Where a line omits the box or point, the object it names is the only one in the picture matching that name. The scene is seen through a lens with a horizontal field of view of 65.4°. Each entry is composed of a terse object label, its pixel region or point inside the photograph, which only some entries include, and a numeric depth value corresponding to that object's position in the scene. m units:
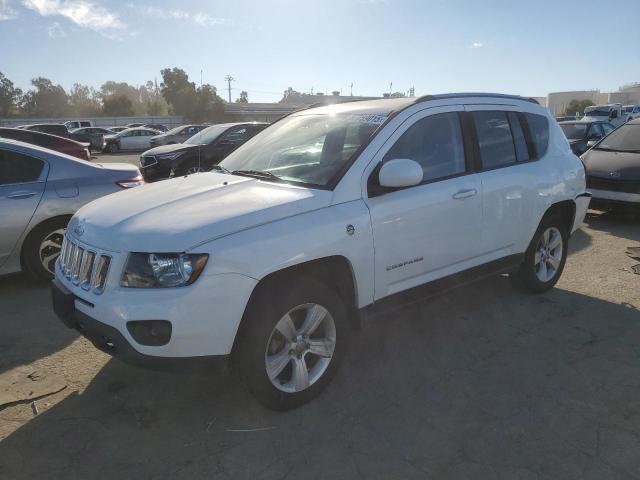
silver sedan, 4.88
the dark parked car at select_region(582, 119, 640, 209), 7.80
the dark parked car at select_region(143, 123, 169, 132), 44.54
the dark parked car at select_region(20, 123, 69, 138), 22.01
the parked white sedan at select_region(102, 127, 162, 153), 30.41
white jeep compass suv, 2.62
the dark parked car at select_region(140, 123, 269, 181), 11.91
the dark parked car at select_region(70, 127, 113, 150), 30.58
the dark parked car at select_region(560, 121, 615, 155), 12.60
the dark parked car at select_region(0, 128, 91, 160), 9.50
